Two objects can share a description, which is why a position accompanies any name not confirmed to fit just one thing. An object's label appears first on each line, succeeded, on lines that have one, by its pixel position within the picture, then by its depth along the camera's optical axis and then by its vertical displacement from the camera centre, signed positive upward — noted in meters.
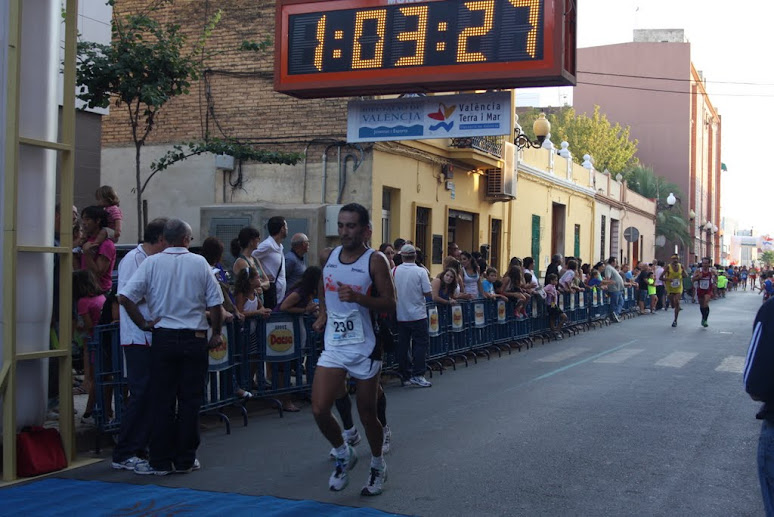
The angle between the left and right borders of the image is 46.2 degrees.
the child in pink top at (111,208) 8.99 +0.47
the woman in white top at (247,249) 10.08 +0.09
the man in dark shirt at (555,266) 21.19 -0.08
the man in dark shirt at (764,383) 4.16 -0.54
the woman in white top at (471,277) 16.27 -0.28
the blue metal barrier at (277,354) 9.79 -1.06
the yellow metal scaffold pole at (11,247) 6.80 +0.04
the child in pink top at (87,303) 8.45 -0.46
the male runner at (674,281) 25.71 -0.47
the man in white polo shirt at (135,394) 7.15 -1.10
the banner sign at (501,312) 16.92 -0.94
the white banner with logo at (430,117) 15.24 +2.50
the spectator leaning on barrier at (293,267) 11.73 -0.12
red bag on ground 6.92 -1.54
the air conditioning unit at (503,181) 26.42 +2.37
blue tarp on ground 5.84 -1.66
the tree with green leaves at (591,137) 59.09 +8.24
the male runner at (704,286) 23.64 -0.54
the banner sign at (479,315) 15.73 -0.94
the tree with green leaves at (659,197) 59.19 +4.41
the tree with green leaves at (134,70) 13.38 +2.77
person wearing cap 11.74 -0.74
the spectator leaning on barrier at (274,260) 11.21 -0.03
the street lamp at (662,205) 59.31 +3.97
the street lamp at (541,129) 23.91 +3.53
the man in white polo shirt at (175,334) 6.92 -0.60
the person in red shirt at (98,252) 8.59 +0.02
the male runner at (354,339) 6.25 -0.56
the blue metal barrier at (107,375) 7.70 -1.03
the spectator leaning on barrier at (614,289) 26.36 -0.73
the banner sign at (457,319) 14.63 -0.94
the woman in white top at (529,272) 18.79 -0.23
